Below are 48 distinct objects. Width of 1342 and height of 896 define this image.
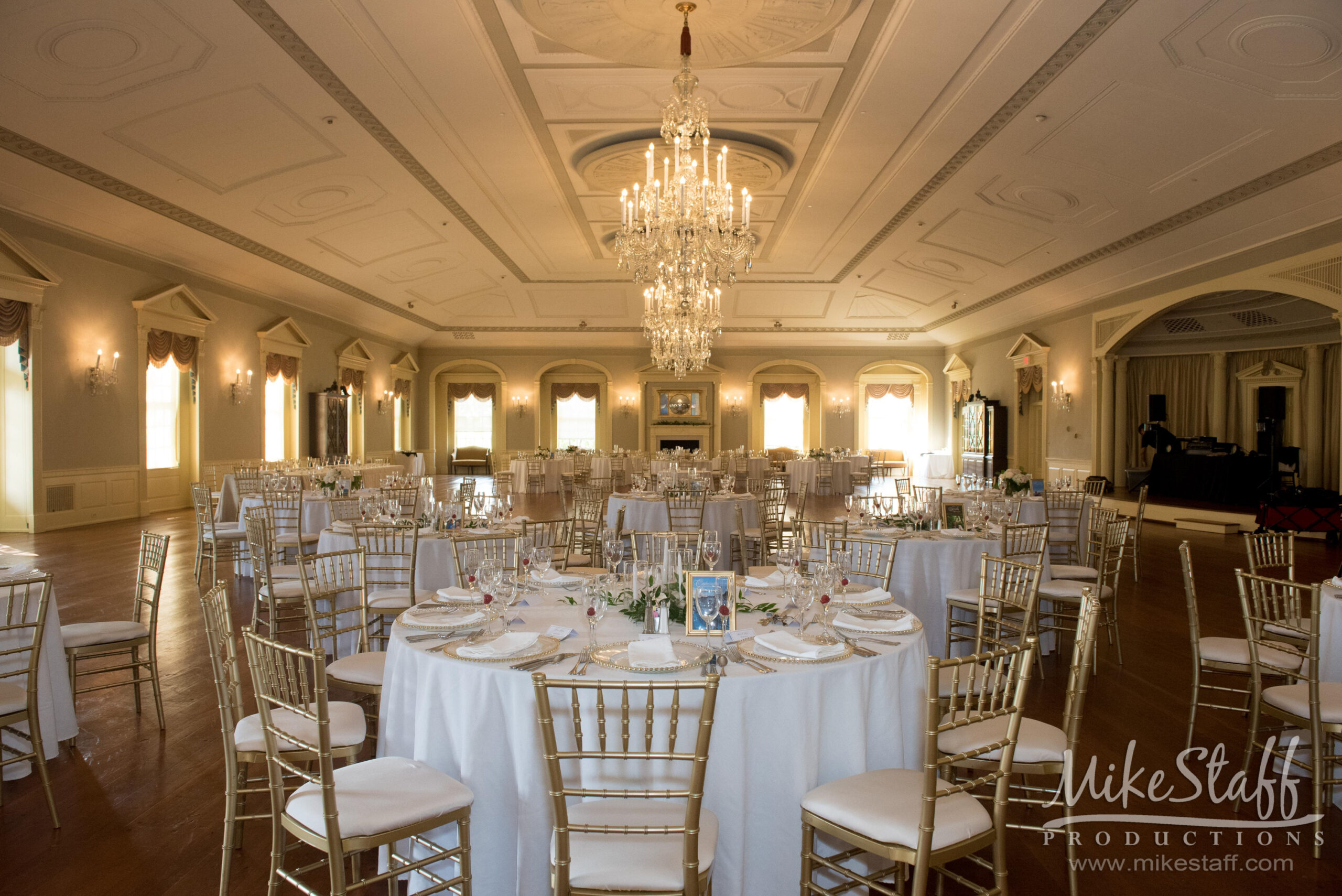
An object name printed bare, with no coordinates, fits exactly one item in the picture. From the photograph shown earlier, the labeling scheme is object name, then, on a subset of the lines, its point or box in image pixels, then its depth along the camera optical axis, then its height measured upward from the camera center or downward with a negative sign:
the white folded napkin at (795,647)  2.51 -0.61
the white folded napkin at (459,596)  3.31 -0.59
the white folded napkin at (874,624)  2.83 -0.60
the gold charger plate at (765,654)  2.51 -0.63
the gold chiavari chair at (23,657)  2.99 -0.82
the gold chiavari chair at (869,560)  4.17 -0.61
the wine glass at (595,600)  2.98 -0.56
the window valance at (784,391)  23.36 +1.69
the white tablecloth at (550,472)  17.12 -0.44
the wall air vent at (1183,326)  15.59 +2.38
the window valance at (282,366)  15.23 +1.58
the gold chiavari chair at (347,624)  3.21 -0.85
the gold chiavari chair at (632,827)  1.89 -0.93
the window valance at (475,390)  23.39 +1.71
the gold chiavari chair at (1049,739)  2.50 -0.92
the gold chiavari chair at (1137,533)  7.84 -0.80
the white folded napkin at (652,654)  2.47 -0.62
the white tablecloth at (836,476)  16.95 -0.53
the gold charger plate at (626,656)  2.44 -0.63
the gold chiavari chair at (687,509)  7.32 -0.53
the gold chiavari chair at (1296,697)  3.01 -0.94
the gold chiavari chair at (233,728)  2.42 -0.89
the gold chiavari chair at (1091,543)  5.66 -0.70
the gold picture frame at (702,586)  2.79 -0.47
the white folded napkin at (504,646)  2.52 -0.61
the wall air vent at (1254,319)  14.68 +2.36
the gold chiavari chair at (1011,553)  4.78 -0.62
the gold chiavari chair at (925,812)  2.06 -0.96
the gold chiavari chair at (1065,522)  7.29 -0.64
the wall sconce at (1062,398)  15.26 +0.98
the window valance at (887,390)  23.09 +1.70
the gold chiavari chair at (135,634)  3.71 -0.84
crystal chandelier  6.61 +2.01
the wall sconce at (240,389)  14.18 +1.06
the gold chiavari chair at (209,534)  7.14 -0.74
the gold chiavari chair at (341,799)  2.07 -0.93
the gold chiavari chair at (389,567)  4.50 -0.73
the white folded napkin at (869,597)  3.29 -0.59
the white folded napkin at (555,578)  3.62 -0.56
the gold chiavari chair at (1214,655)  3.62 -0.91
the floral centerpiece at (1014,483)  7.90 -0.31
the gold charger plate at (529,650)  2.52 -0.63
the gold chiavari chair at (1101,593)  4.87 -0.86
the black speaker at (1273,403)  13.62 +0.78
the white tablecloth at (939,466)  21.41 -0.39
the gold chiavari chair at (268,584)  4.66 -0.81
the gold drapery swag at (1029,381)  16.58 +1.42
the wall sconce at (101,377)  11.18 +1.00
